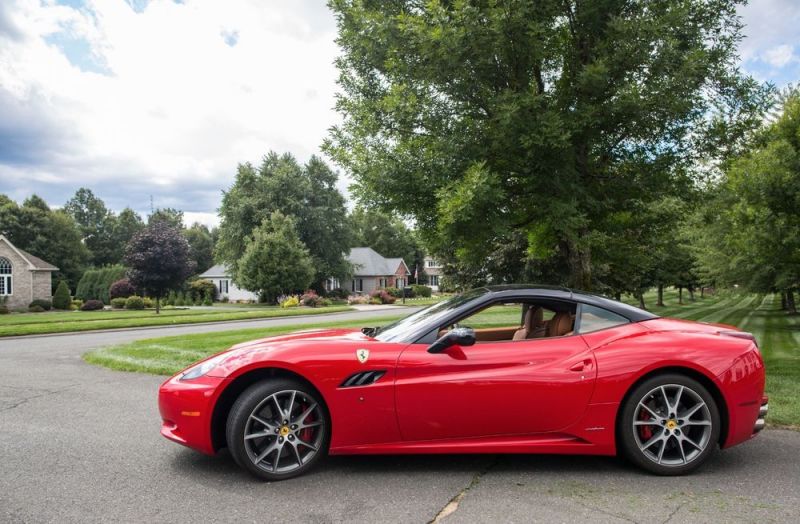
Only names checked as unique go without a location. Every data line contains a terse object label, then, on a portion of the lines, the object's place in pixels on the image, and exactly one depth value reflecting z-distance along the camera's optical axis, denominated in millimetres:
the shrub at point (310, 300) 38438
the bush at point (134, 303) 37656
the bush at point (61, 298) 39844
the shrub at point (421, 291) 60094
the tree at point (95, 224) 84438
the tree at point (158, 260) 29344
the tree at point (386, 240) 88062
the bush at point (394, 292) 55697
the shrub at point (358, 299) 47219
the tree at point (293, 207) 46156
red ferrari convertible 3797
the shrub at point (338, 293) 50969
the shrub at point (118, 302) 38719
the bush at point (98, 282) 48219
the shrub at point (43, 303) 38394
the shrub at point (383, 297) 45569
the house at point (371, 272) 64750
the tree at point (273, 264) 35969
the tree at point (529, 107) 6949
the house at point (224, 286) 54812
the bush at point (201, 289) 48762
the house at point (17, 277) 39000
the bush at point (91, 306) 38375
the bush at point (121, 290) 42594
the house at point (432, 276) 92462
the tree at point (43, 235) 61344
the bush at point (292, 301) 37250
